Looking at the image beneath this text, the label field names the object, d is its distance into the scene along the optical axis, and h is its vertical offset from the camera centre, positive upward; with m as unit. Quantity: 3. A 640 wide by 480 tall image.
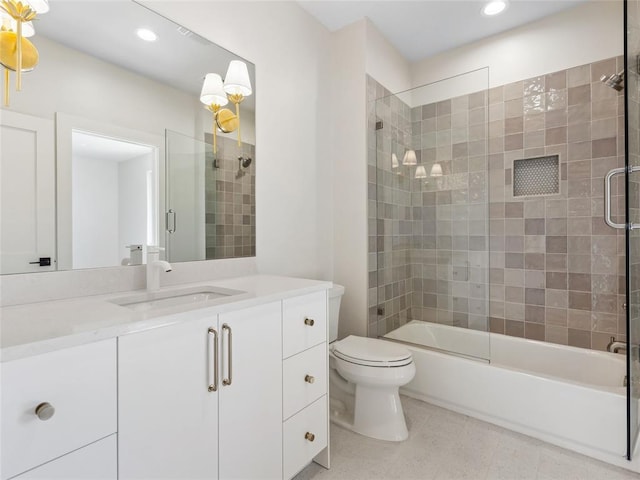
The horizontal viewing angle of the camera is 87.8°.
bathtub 1.61 -0.85
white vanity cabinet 0.86 -0.48
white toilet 1.77 -0.78
